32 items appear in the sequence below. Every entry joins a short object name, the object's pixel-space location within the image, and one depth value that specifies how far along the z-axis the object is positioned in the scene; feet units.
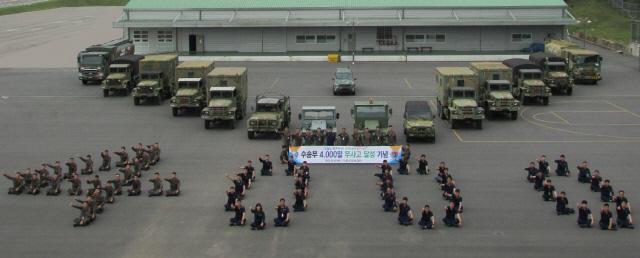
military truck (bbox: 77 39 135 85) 203.41
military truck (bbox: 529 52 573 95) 181.57
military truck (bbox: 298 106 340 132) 135.95
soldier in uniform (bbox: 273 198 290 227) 89.51
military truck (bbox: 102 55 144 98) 184.55
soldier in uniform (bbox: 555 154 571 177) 112.06
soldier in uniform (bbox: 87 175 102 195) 100.34
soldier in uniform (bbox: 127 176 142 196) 103.14
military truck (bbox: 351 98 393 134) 133.69
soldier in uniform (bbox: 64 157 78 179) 110.52
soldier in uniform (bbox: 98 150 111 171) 117.08
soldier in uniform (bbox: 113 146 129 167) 118.06
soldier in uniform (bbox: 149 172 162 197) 102.72
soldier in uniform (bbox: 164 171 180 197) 102.32
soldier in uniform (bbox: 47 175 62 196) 103.91
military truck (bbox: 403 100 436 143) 132.57
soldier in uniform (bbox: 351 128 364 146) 127.95
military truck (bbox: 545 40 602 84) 197.36
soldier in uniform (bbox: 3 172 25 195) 104.35
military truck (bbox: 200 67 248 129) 144.77
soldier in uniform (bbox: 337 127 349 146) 127.65
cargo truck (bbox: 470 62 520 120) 150.41
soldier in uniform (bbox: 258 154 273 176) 114.01
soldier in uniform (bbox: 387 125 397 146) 126.41
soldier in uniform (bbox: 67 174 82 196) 104.01
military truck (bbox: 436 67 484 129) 143.02
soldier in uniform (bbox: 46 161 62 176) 106.55
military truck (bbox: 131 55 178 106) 172.04
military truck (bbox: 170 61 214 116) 156.76
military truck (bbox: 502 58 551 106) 167.63
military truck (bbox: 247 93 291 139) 136.46
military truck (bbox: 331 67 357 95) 184.14
